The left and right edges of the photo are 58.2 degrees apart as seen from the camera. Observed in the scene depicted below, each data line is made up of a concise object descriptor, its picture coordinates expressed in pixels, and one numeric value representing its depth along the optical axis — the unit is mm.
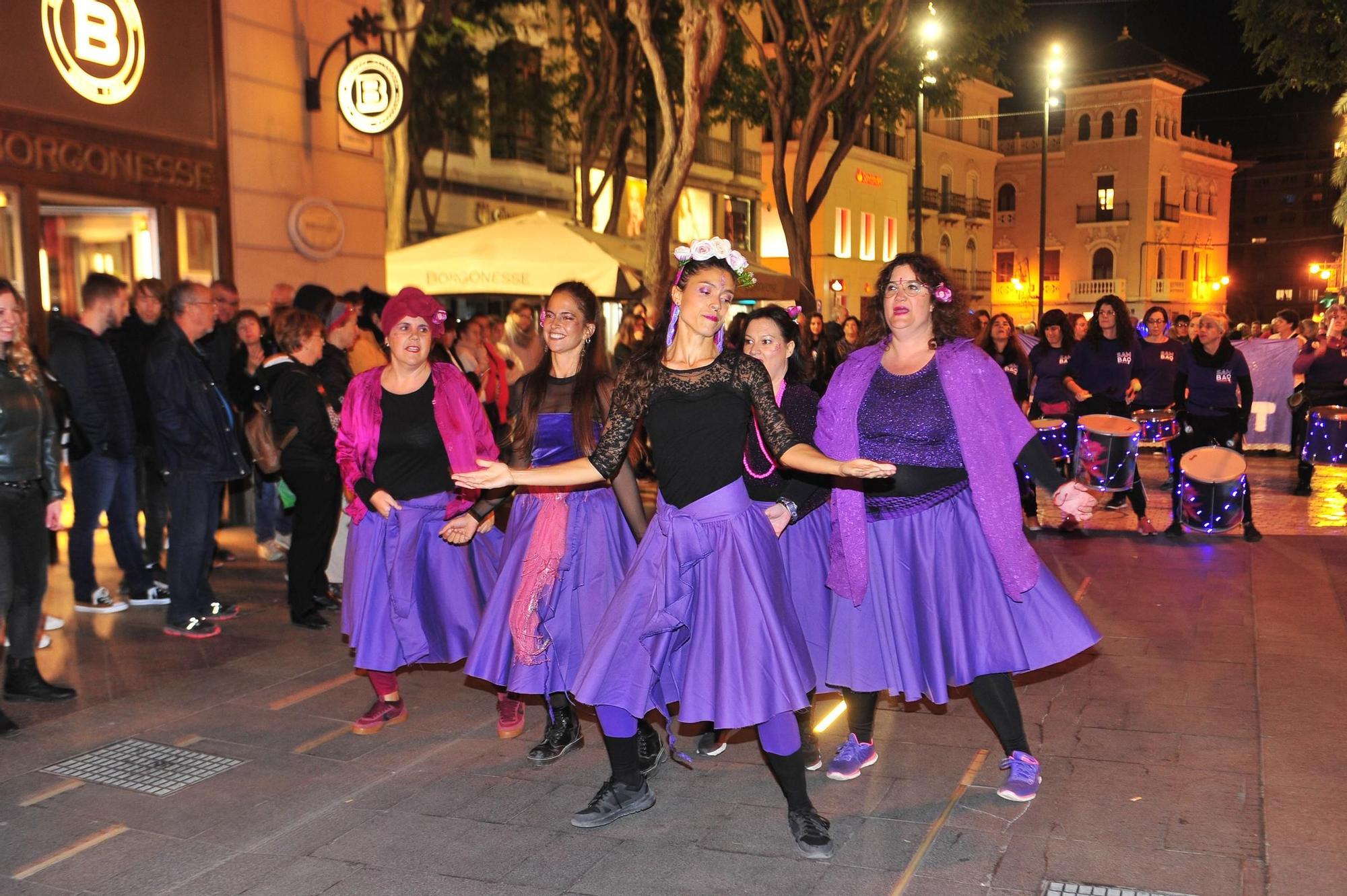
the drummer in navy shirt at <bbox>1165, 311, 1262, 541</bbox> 9977
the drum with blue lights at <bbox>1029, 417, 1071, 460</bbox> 9898
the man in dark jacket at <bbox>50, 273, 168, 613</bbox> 7758
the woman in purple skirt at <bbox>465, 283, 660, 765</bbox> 4898
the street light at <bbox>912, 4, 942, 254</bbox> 20375
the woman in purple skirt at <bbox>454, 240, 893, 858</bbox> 4090
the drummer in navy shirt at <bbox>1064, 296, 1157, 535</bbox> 10094
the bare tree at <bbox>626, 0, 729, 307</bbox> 15461
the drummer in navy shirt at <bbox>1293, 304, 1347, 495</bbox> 12023
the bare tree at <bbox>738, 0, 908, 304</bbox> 19125
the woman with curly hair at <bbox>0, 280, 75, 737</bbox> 5691
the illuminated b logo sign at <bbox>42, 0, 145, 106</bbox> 10016
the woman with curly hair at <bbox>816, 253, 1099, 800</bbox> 4590
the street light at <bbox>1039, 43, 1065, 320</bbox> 34531
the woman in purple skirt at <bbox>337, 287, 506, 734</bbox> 5465
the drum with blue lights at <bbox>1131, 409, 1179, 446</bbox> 10008
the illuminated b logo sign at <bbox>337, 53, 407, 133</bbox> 12547
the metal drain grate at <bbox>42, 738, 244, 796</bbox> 5070
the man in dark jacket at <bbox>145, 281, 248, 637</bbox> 7477
